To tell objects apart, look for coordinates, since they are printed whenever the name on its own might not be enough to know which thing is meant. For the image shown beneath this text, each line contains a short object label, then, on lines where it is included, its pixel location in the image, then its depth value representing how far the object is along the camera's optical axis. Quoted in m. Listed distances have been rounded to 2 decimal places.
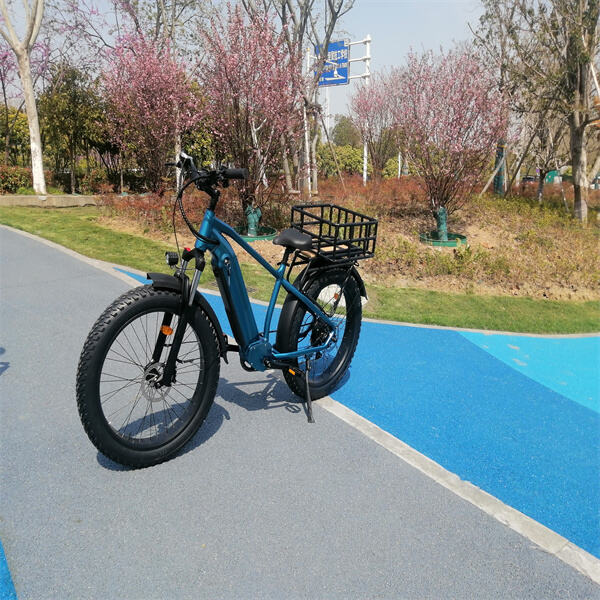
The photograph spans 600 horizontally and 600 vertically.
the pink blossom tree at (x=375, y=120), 21.52
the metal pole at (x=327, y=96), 22.48
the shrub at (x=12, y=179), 14.68
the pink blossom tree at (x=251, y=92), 8.38
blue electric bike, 2.39
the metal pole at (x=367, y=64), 22.76
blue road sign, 17.10
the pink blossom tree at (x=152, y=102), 12.05
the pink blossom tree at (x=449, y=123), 8.87
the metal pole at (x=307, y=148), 11.97
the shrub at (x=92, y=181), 17.75
